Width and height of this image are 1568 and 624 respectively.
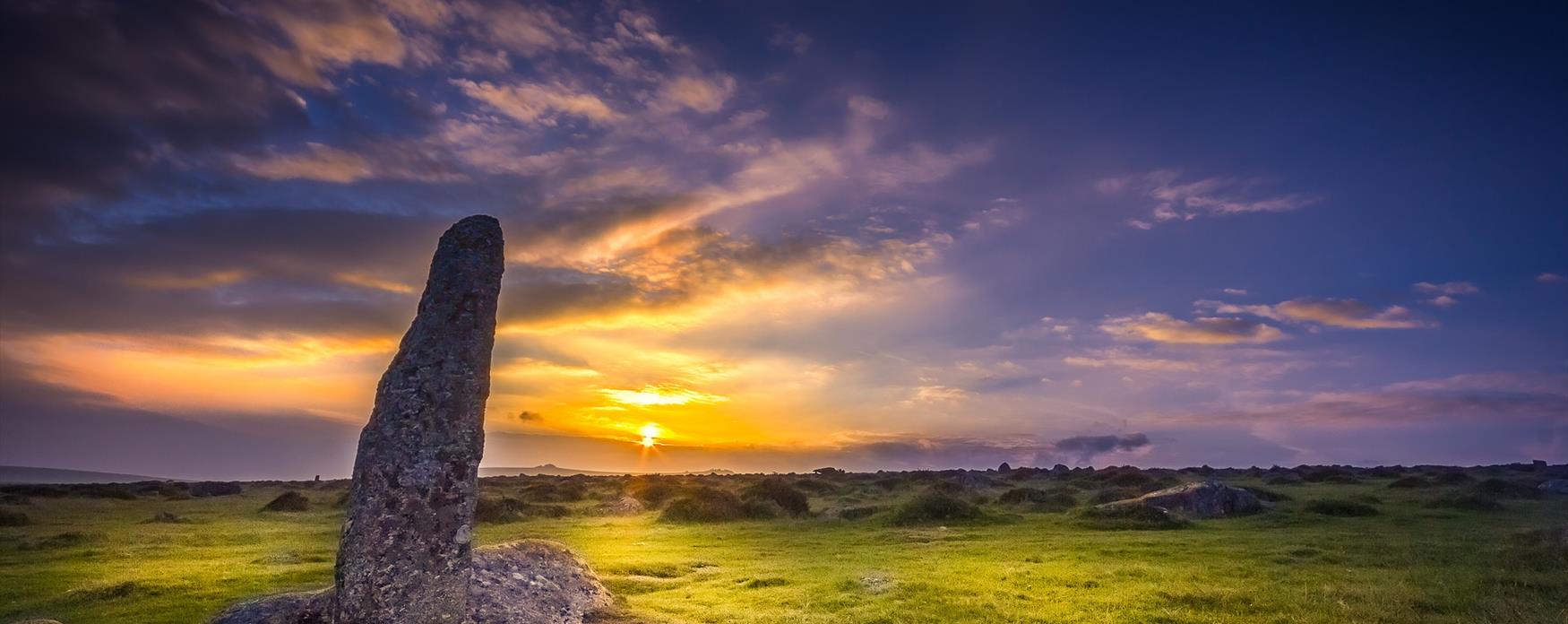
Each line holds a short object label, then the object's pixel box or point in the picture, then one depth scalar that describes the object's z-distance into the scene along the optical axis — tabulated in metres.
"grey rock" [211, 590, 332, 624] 14.40
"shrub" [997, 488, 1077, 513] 50.72
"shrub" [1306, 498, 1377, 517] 40.16
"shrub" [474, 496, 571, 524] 44.53
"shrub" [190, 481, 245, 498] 78.25
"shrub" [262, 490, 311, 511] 52.85
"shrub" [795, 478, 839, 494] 72.44
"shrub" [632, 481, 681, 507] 61.62
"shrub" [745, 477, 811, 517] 50.75
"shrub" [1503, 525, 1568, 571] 22.39
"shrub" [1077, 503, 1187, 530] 37.62
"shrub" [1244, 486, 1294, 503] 46.64
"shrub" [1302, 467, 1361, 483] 71.56
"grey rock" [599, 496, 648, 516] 53.75
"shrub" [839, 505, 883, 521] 46.81
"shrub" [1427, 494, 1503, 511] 41.78
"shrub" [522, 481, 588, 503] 61.48
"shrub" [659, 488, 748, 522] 47.09
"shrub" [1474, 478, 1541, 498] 50.64
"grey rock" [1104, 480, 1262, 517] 41.62
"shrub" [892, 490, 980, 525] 43.06
